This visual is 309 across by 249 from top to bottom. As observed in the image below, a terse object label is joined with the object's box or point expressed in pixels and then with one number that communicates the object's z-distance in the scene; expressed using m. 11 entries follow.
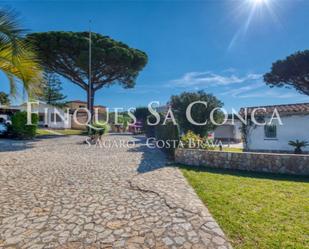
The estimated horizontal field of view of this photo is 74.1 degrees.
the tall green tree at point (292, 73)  23.36
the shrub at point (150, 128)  20.67
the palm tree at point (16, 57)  4.50
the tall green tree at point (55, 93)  31.52
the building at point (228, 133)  26.14
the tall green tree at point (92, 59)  21.08
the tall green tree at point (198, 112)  15.21
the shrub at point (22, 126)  16.56
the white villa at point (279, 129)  13.53
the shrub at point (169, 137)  10.72
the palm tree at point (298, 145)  13.02
